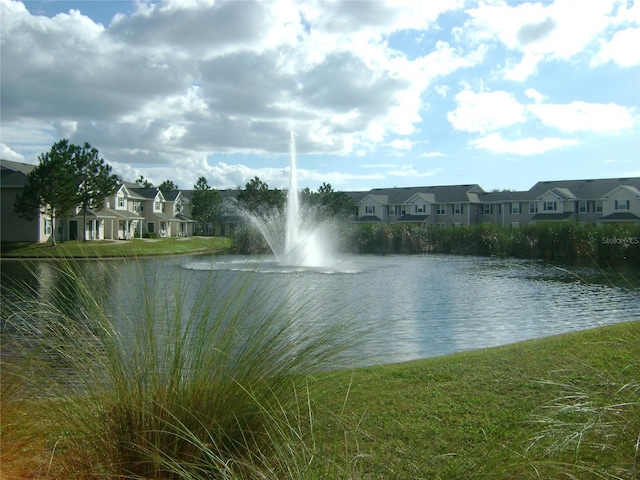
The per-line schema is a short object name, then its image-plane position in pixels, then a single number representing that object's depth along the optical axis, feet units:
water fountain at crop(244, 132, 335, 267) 101.65
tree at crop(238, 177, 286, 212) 203.06
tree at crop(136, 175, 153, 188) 291.32
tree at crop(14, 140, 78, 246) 146.30
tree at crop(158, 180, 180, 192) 287.61
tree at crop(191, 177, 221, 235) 200.93
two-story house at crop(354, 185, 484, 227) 230.68
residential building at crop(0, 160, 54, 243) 161.38
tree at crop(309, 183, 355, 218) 215.10
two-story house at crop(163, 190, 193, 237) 231.36
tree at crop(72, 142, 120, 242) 160.35
